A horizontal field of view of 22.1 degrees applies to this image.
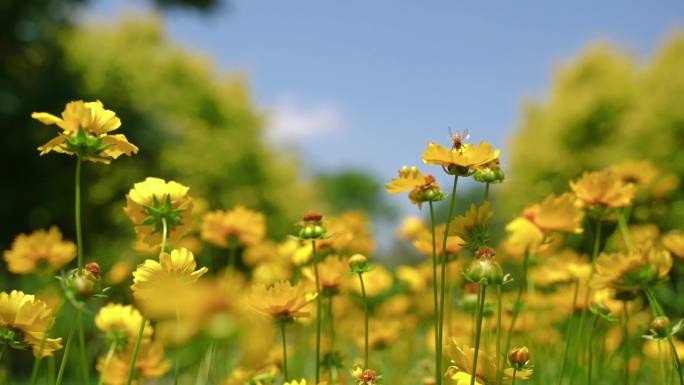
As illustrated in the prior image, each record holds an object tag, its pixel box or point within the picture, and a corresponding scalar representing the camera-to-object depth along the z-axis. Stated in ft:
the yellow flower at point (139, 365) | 4.03
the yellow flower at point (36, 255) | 4.34
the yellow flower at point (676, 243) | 4.34
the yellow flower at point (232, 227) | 4.56
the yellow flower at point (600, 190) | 4.03
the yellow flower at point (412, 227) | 4.98
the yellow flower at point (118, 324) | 4.05
